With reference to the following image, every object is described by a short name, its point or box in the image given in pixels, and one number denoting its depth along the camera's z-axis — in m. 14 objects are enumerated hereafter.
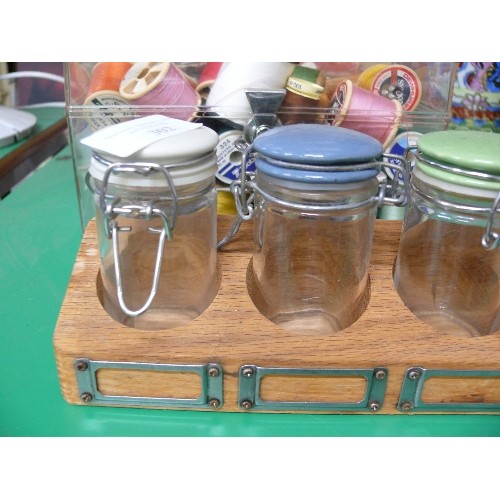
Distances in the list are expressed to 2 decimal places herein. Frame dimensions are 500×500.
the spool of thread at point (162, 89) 0.50
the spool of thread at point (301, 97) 0.49
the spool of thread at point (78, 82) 0.51
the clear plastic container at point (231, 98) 0.49
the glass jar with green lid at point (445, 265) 0.38
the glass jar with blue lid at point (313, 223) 0.32
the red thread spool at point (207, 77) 0.52
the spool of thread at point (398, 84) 0.52
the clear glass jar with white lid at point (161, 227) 0.33
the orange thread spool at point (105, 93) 0.50
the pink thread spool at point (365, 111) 0.50
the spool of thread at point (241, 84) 0.49
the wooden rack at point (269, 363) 0.35
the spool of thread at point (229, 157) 0.50
